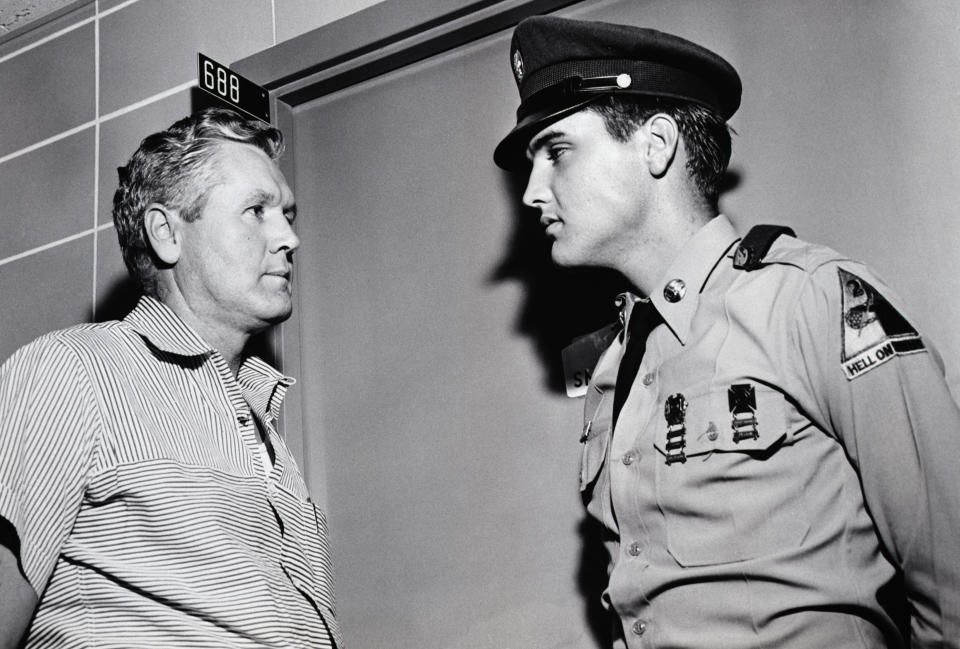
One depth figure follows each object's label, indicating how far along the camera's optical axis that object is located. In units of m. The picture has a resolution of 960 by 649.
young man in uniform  1.35
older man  1.40
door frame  2.24
